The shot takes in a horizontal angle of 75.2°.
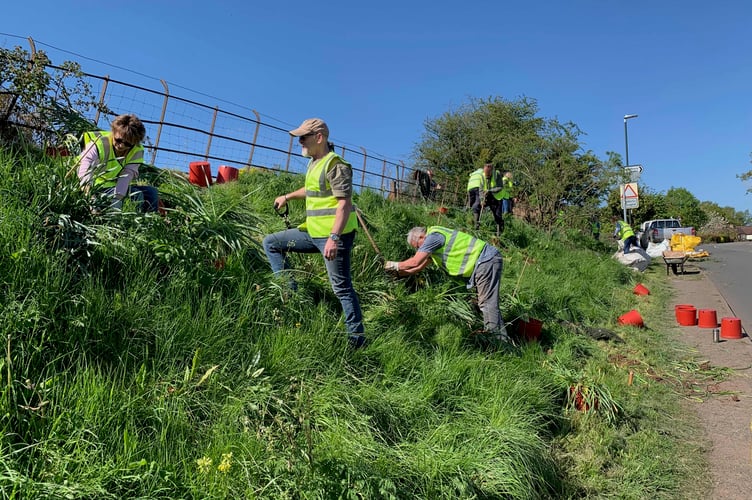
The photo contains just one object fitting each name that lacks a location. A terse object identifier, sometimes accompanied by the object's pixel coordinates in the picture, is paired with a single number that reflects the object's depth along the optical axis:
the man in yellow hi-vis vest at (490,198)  10.41
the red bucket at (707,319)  6.86
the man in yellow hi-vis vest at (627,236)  13.54
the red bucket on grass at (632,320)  6.83
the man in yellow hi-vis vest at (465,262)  4.66
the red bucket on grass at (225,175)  8.42
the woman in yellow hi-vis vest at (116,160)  3.28
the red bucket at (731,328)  6.29
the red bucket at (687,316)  7.12
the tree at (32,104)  4.22
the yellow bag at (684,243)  13.59
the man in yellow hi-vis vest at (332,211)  3.37
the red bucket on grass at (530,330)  5.19
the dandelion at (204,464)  1.85
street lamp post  23.72
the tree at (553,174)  14.91
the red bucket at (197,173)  7.23
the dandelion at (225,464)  1.82
